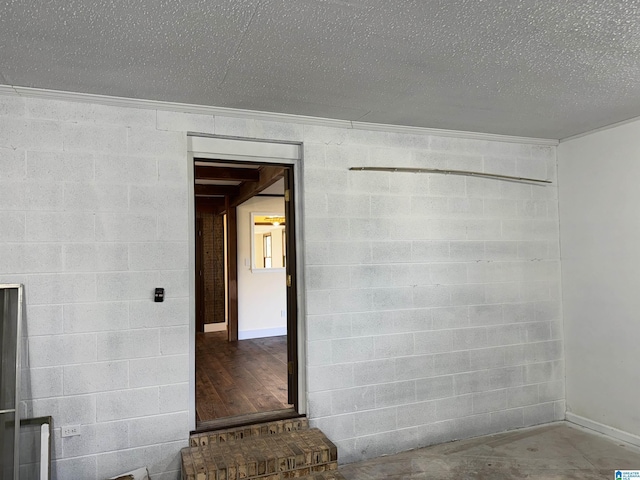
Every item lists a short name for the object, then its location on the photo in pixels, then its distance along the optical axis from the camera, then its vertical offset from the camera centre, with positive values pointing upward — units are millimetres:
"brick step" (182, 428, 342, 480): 2552 -1238
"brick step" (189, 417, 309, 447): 2898 -1205
